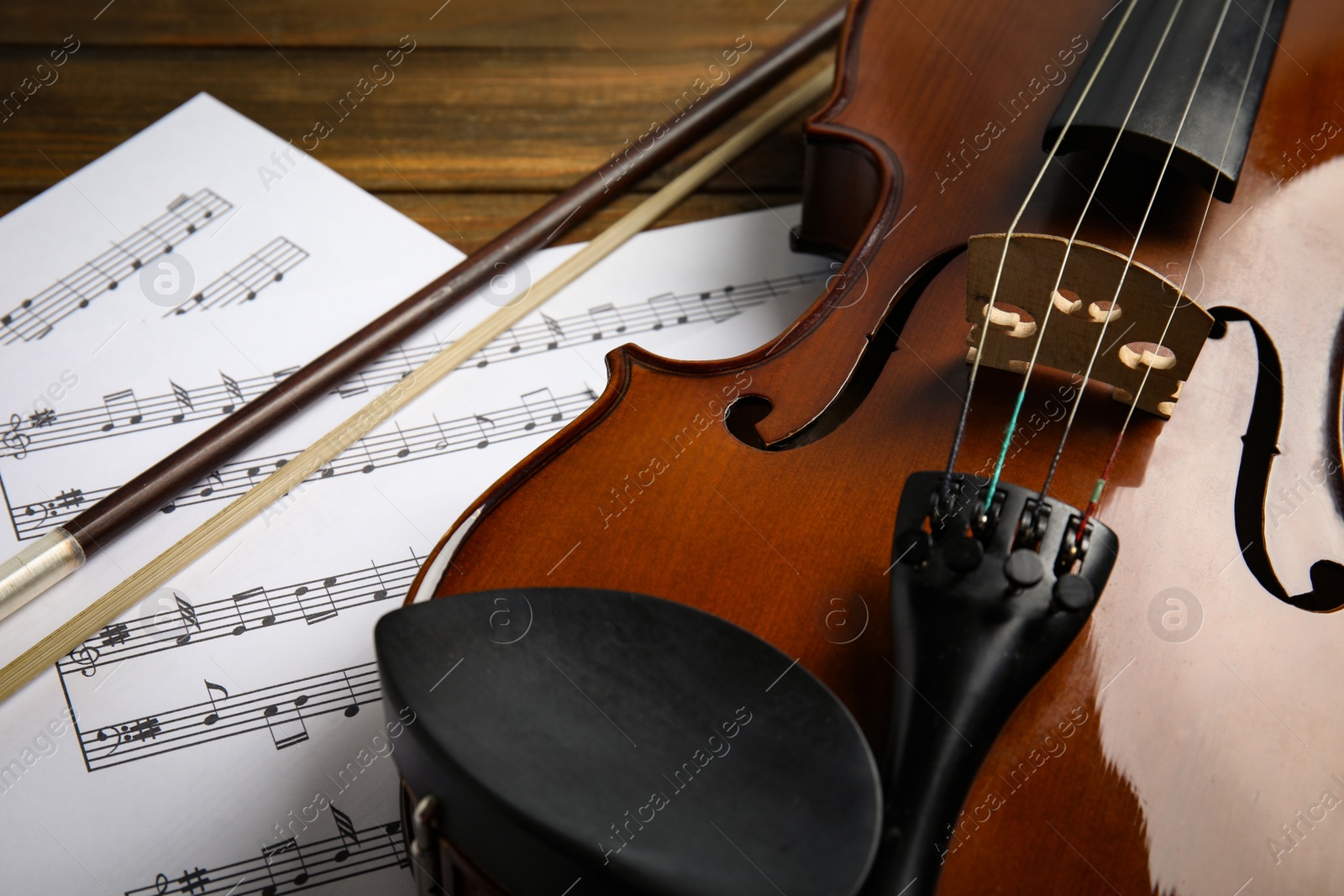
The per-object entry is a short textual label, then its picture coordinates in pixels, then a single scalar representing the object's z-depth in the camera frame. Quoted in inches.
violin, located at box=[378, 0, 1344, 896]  18.8
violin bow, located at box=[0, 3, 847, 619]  22.4
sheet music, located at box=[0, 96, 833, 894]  21.3
